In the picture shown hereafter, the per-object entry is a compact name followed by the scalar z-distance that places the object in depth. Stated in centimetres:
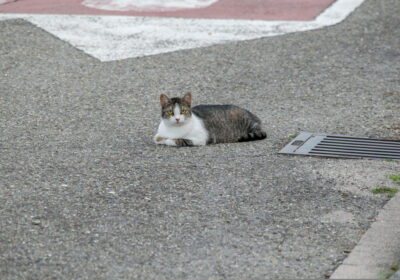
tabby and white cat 1349
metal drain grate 1310
